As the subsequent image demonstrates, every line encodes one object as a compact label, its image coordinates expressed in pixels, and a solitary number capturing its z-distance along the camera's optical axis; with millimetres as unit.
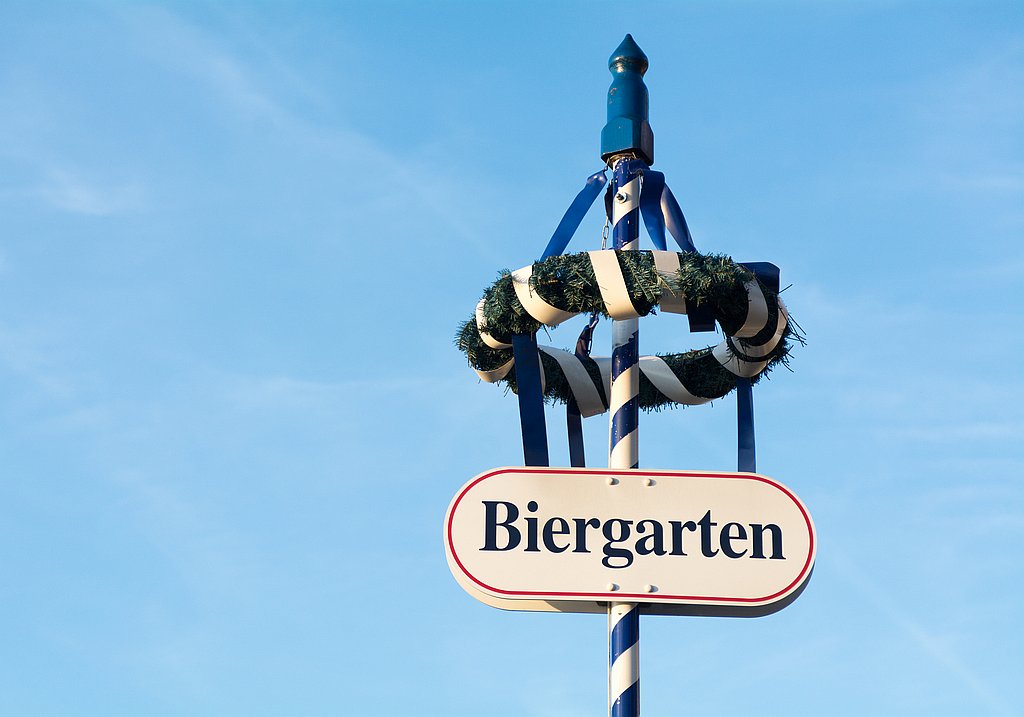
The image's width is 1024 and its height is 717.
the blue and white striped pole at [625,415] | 8281
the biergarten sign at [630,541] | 8297
